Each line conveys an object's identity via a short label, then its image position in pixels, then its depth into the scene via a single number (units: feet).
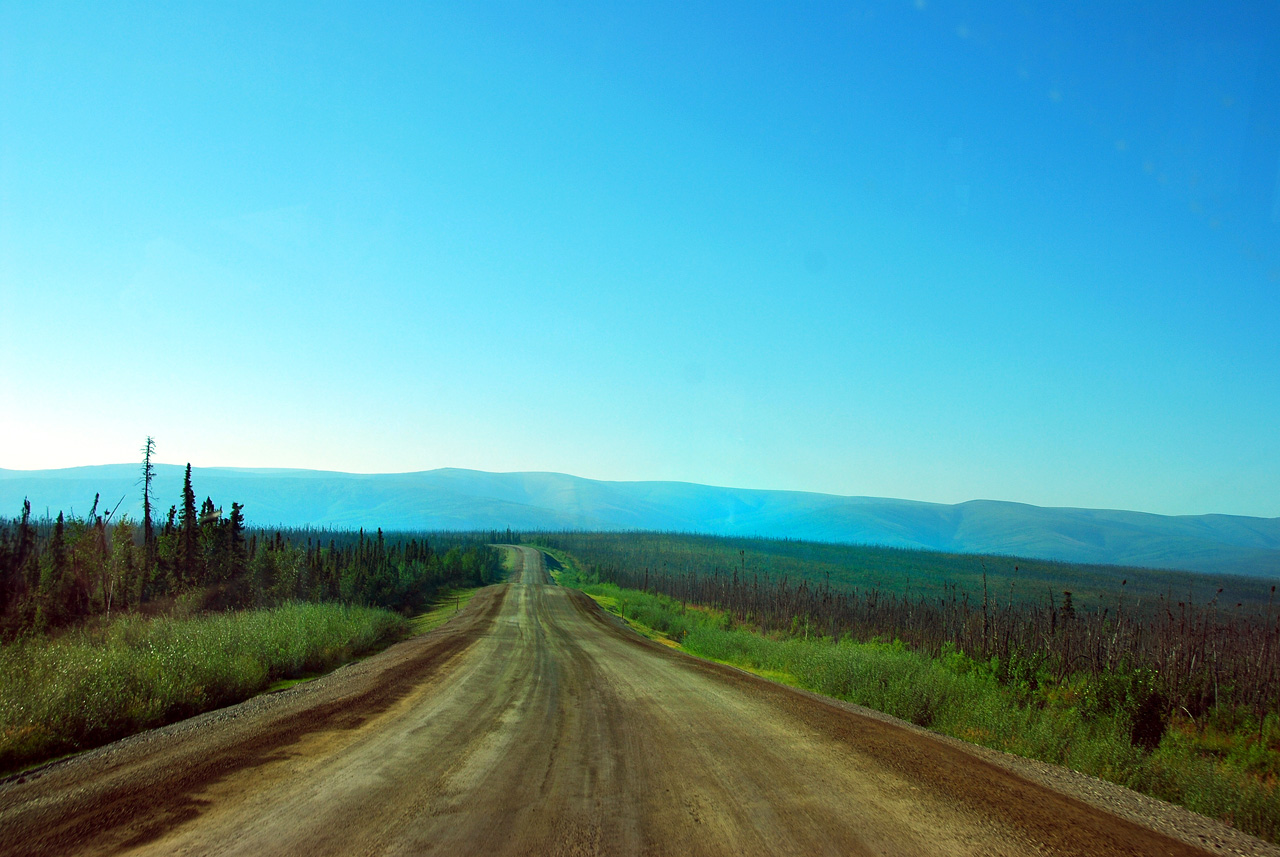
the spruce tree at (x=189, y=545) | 106.10
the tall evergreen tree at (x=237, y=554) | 114.42
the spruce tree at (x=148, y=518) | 118.52
